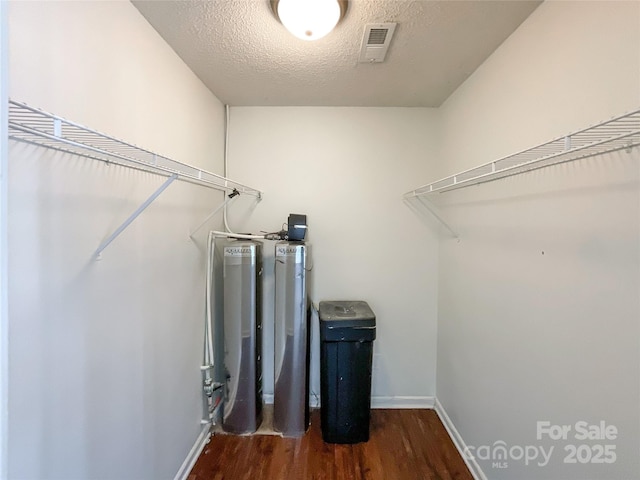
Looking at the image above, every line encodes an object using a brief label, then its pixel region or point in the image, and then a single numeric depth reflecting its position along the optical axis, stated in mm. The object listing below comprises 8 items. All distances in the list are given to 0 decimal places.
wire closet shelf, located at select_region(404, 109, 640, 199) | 810
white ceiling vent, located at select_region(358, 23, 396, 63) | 1468
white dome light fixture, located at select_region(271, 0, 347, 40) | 1270
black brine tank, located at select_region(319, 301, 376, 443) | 2113
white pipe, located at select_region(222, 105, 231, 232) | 2482
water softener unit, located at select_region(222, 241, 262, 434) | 2164
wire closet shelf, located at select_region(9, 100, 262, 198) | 680
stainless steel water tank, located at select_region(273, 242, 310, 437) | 2164
